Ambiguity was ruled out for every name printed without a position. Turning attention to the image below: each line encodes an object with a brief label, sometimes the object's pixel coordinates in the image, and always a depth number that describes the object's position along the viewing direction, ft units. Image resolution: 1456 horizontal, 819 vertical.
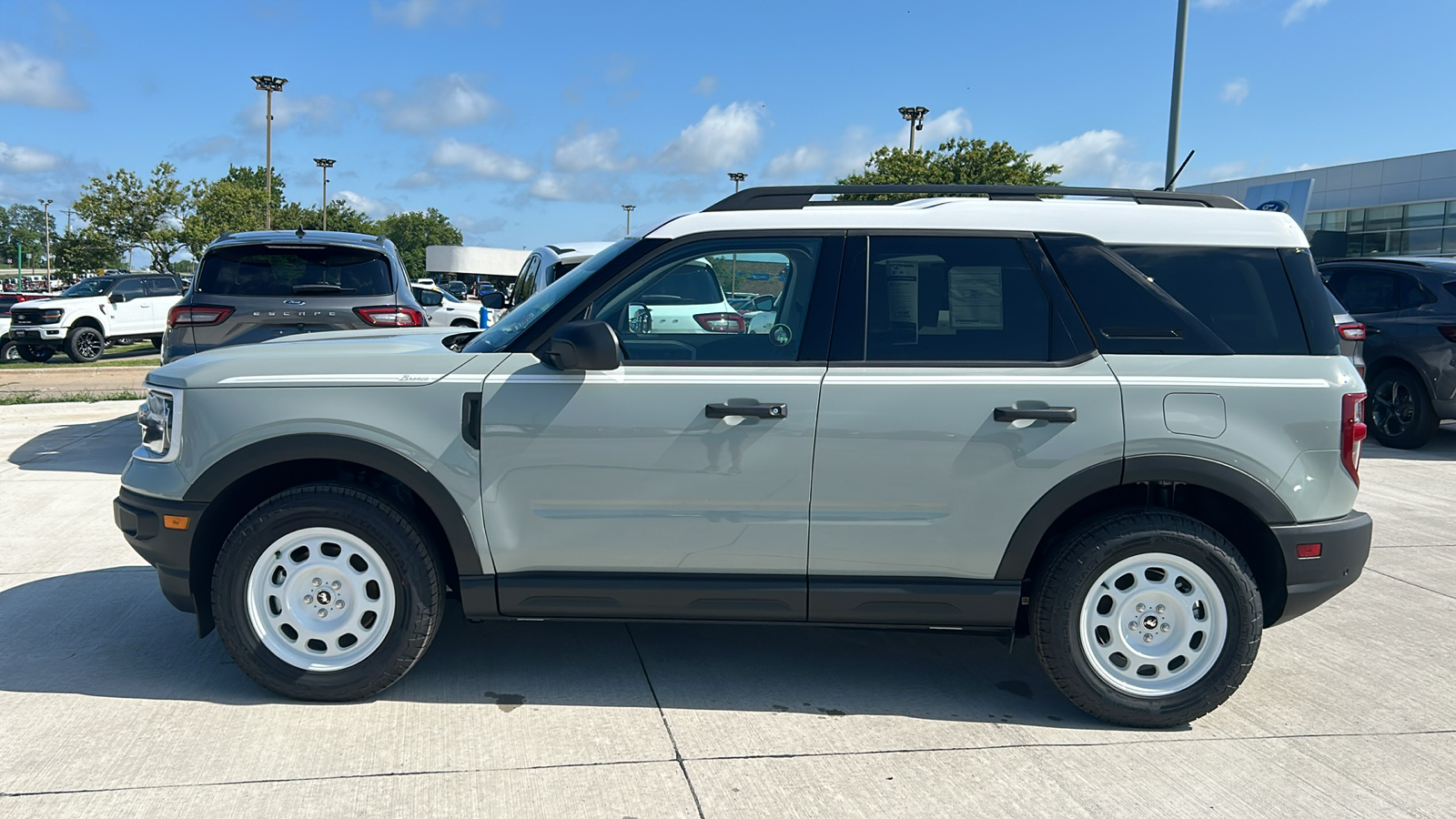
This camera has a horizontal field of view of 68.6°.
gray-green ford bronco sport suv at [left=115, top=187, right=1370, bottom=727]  12.22
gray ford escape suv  25.79
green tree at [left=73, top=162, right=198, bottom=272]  152.87
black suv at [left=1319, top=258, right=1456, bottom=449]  32.12
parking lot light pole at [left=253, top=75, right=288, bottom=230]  158.51
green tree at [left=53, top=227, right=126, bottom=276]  156.04
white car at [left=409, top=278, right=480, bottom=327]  77.41
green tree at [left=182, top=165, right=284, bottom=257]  156.56
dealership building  108.17
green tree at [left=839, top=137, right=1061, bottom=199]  116.26
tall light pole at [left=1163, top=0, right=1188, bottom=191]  42.93
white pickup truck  61.93
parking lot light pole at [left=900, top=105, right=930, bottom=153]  158.40
